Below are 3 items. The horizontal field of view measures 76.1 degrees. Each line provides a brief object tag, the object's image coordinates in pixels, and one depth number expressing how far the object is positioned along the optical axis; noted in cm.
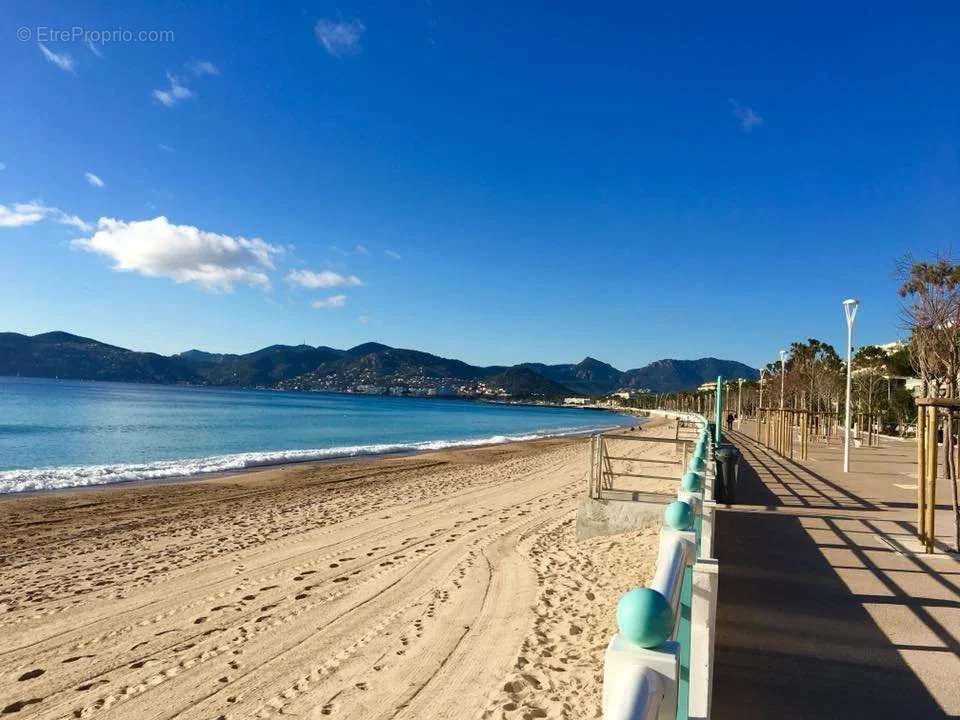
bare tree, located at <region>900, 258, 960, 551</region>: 1214
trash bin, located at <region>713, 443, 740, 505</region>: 889
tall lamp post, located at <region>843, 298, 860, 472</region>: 1489
